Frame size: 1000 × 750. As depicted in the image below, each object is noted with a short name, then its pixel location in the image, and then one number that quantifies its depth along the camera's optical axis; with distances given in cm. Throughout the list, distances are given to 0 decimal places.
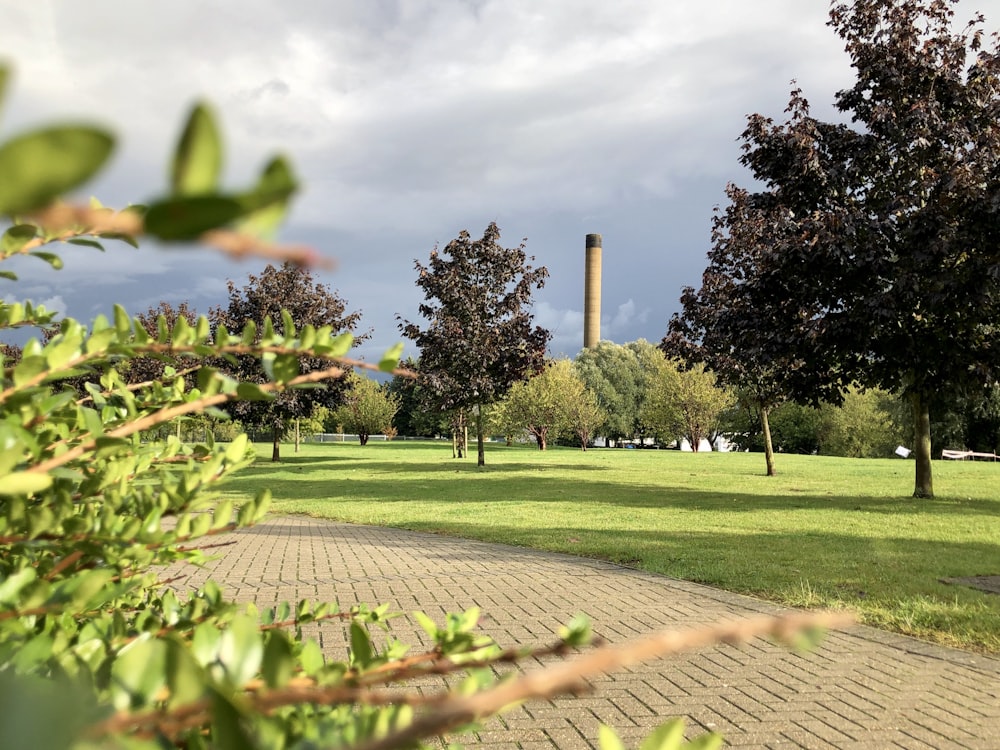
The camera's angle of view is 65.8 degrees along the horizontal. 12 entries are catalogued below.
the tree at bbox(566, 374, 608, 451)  5850
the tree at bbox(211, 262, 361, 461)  2850
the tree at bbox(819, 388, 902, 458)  5791
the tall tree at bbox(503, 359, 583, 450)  5516
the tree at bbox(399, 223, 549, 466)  2597
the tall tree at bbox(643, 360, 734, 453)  4753
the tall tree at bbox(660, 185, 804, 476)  1593
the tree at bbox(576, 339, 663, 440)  6862
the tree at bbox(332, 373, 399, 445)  5803
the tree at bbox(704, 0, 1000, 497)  1416
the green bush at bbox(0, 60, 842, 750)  44
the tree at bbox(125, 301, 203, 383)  2691
